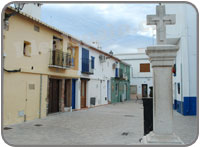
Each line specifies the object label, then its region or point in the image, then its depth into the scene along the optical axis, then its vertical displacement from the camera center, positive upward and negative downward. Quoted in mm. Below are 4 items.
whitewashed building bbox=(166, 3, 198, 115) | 10047 +1327
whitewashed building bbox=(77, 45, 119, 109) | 14221 +777
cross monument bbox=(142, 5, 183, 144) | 3699 -101
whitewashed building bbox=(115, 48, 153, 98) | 26016 +1534
